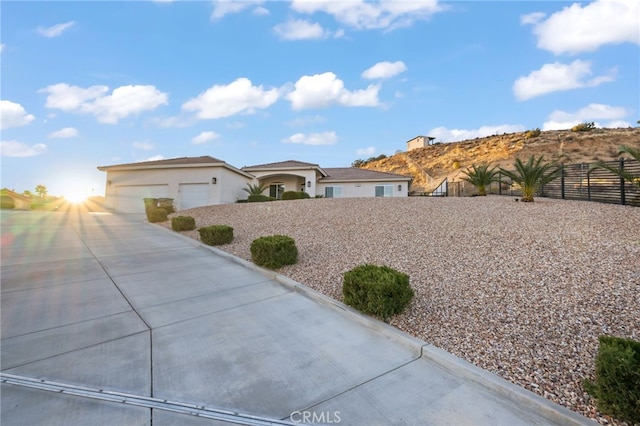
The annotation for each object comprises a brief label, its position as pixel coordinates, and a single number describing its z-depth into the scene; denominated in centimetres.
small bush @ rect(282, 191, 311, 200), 2078
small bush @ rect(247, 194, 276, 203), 1923
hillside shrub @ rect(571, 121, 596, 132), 3692
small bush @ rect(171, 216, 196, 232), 1102
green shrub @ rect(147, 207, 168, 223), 1356
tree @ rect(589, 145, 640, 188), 693
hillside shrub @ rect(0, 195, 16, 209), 2158
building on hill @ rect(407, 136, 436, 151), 5272
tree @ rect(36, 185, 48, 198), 3928
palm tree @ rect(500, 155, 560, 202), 1174
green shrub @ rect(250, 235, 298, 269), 622
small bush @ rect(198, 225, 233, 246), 859
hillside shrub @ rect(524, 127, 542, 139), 3940
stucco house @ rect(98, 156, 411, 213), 1869
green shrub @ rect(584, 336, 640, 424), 195
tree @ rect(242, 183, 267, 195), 2122
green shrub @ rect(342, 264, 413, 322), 373
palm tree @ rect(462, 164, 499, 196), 1677
